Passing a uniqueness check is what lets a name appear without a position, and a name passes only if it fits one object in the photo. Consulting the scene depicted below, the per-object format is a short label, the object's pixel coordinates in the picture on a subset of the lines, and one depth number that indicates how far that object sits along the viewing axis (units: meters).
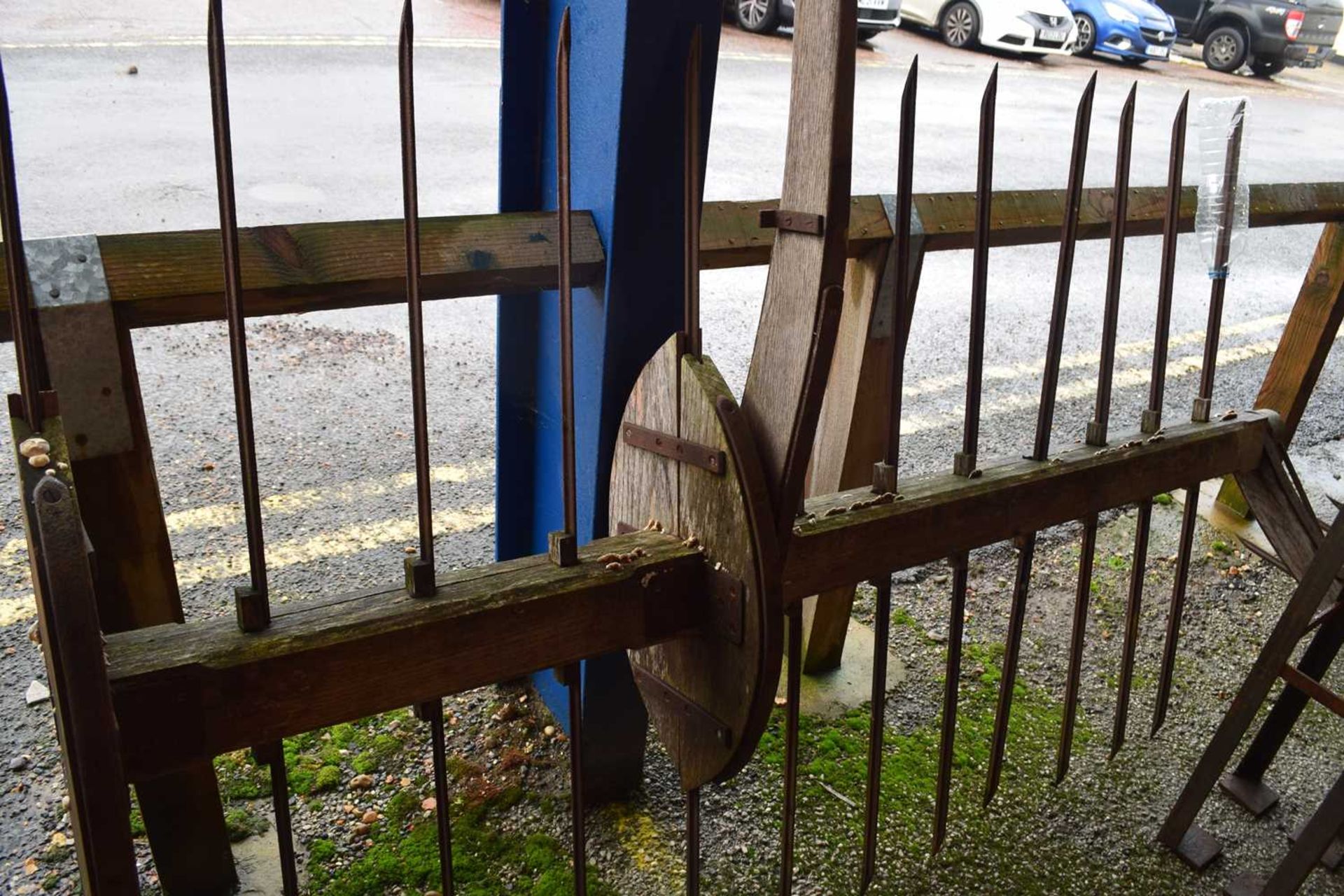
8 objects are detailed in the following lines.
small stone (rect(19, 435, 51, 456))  1.02
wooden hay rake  1.07
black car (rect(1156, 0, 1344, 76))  14.42
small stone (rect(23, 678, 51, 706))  2.48
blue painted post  1.74
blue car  12.76
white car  11.70
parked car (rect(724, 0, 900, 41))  8.80
